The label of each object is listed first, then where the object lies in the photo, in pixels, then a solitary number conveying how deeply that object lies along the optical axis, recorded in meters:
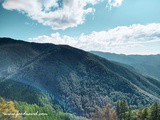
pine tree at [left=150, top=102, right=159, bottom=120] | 78.69
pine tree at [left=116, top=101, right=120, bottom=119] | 109.06
